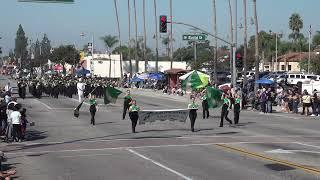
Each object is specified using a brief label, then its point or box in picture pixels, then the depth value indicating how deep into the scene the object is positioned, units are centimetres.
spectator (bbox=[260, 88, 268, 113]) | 4025
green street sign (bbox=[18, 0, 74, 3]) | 1798
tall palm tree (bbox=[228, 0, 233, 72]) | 6028
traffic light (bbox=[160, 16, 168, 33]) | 4159
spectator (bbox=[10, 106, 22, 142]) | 2248
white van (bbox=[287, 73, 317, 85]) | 6769
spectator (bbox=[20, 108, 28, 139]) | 2328
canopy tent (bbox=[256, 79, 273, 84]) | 5069
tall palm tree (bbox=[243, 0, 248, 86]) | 5623
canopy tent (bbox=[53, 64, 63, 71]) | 14800
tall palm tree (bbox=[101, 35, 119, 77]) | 17200
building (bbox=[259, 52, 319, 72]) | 11445
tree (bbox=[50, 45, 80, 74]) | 13412
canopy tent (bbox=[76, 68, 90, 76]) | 8612
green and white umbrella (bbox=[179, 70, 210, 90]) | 4472
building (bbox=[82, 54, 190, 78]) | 12412
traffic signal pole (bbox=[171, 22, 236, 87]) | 4437
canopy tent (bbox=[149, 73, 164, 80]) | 8193
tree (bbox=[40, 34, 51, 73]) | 16656
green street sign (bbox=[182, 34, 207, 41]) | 4753
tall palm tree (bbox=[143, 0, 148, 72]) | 9473
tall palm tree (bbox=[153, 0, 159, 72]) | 8844
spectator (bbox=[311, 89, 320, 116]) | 3739
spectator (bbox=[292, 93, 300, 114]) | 3972
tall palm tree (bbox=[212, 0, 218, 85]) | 6412
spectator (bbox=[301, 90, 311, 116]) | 3810
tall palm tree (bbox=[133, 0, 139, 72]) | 9781
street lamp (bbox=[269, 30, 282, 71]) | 13544
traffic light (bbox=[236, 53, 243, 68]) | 4594
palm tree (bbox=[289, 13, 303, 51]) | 13262
